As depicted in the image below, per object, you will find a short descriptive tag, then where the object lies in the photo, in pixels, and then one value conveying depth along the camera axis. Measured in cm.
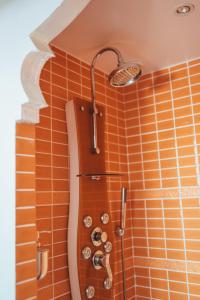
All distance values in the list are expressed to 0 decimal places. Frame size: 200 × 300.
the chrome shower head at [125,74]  140
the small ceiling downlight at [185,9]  127
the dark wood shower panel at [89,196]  141
